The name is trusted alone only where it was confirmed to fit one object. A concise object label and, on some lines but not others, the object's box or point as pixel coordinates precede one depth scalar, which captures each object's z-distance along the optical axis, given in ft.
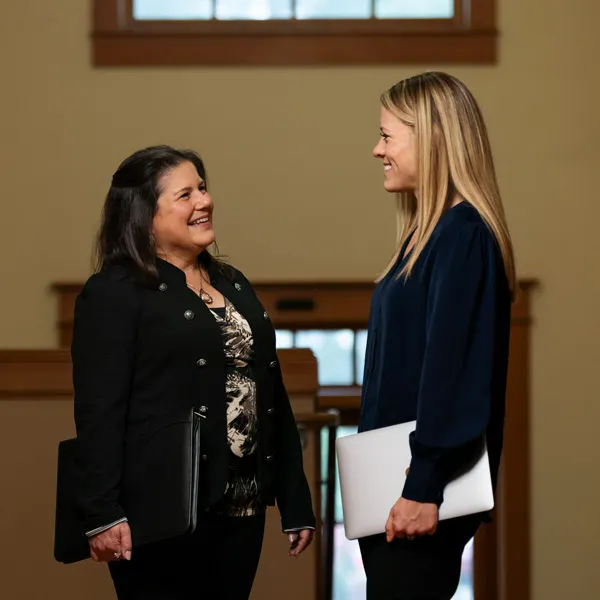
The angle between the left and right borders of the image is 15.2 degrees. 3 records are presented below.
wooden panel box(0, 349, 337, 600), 20.95
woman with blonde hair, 11.64
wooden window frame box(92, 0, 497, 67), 36.33
